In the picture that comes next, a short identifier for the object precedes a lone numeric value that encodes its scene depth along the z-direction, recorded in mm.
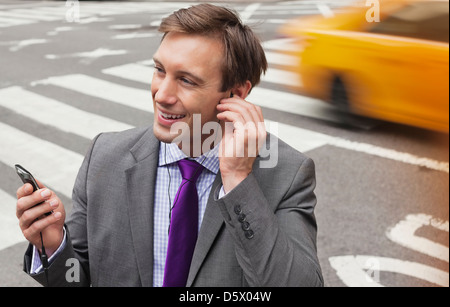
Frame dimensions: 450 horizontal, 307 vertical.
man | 1990
